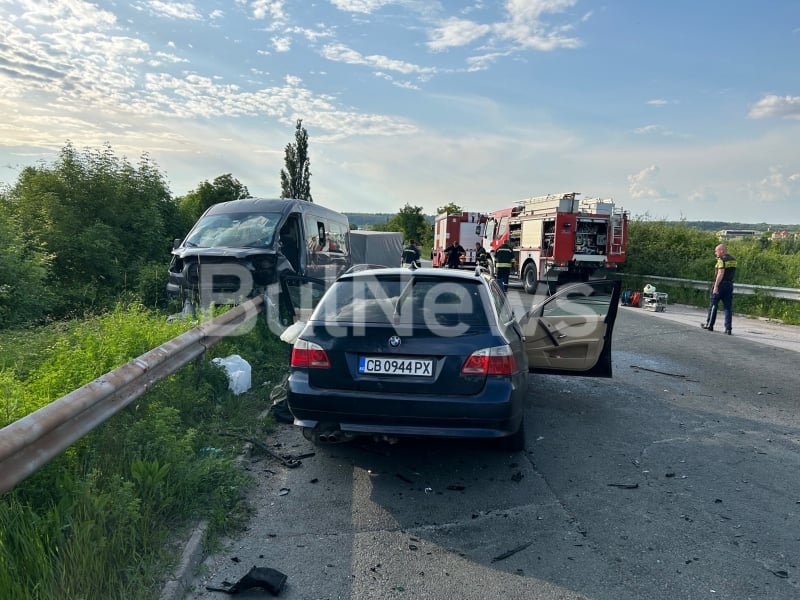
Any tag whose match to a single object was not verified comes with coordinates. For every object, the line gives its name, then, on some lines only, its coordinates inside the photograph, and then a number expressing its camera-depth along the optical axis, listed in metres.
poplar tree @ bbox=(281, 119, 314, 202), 52.50
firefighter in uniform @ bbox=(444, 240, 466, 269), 19.73
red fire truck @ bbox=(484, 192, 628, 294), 18.31
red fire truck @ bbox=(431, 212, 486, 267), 27.34
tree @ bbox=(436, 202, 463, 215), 66.04
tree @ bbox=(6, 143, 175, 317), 12.85
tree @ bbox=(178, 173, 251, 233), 24.03
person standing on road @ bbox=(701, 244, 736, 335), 11.42
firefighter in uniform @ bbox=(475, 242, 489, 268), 18.44
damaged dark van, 8.66
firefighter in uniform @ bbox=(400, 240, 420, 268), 18.05
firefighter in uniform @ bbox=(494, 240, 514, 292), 17.14
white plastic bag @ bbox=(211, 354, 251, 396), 5.74
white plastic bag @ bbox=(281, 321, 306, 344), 5.70
